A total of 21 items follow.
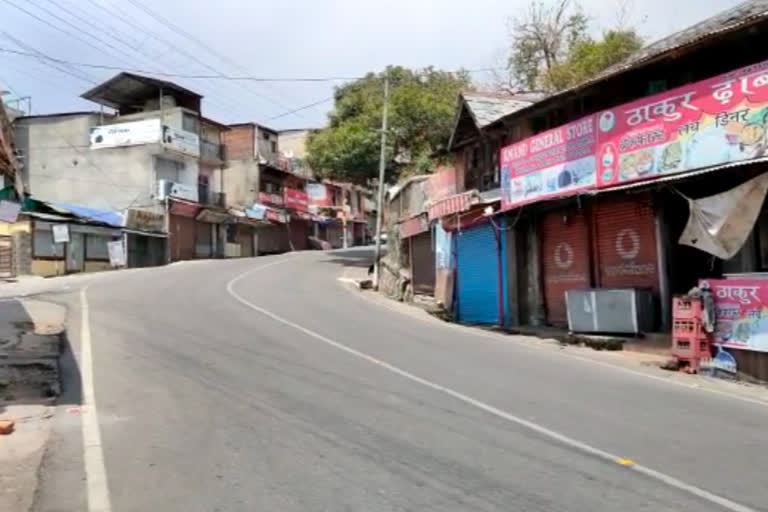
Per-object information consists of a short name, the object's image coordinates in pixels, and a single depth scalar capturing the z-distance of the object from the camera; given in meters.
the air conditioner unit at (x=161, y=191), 50.03
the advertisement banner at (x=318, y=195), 75.06
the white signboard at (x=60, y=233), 39.22
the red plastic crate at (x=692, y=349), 13.13
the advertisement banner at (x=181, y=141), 50.62
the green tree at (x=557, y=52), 34.29
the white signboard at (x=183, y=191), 50.99
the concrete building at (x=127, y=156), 50.31
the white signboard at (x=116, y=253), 44.22
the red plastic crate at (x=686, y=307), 13.19
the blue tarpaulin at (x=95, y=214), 42.86
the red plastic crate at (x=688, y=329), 13.14
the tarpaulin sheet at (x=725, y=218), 13.38
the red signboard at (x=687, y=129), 12.71
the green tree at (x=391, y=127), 40.34
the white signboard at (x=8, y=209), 15.17
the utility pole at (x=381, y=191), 35.06
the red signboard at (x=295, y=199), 68.75
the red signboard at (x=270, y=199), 63.25
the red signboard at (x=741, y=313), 12.29
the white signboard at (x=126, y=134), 50.19
